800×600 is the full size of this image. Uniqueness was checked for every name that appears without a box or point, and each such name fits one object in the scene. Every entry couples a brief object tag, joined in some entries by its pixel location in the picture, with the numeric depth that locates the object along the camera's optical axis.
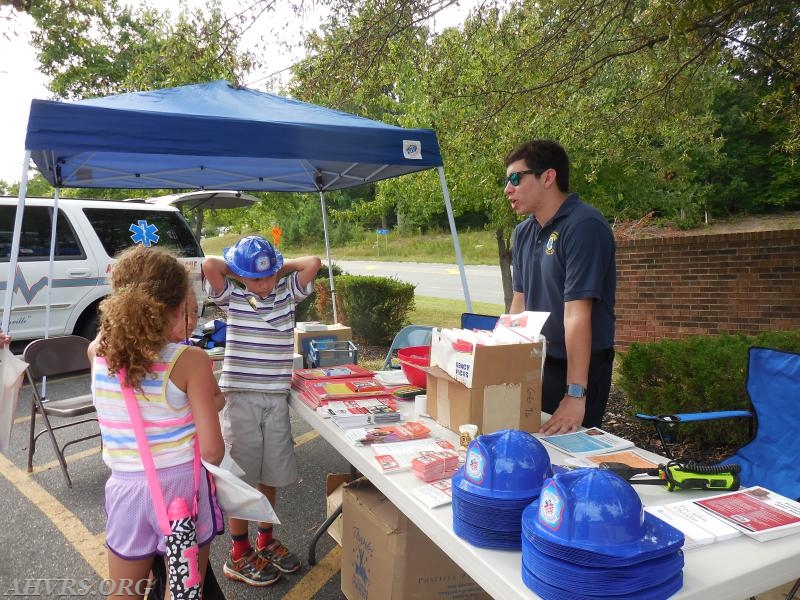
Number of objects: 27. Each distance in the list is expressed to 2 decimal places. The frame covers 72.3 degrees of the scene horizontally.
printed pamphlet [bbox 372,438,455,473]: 1.79
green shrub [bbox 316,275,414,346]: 7.88
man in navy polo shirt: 2.14
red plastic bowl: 2.80
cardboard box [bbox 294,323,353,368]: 3.44
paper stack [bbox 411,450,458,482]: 1.70
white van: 6.06
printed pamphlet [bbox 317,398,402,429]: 2.26
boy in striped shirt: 2.59
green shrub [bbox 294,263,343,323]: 9.45
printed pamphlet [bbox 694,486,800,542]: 1.34
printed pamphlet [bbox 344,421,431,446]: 2.05
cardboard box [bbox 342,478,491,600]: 1.98
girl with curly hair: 1.71
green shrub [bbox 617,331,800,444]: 3.75
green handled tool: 1.61
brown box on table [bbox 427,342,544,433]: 1.93
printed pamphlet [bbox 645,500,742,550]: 1.31
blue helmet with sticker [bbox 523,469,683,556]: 1.00
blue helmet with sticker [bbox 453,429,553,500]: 1.28
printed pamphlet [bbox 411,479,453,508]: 1.53
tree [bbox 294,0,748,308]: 5.34
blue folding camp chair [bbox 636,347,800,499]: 2.38
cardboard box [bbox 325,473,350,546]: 2.77
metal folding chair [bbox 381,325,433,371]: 3.79
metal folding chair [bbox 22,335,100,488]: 3.74
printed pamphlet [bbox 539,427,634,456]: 1.90
